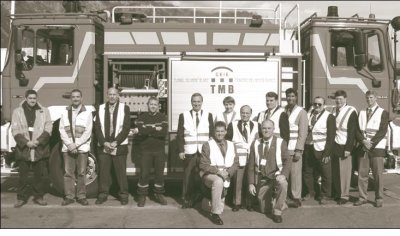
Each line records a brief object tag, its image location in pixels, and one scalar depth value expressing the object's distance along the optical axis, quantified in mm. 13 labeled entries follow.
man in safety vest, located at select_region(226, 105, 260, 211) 5934
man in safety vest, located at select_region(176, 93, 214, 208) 6043
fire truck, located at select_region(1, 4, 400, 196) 6574
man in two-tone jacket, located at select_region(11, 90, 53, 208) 5754
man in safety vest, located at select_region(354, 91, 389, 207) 5957
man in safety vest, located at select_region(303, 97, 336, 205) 6124
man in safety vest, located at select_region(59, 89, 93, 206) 6035
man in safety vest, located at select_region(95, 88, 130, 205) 6055
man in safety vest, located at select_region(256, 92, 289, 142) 6020
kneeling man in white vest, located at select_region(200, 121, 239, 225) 5617
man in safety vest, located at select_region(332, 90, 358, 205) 6109
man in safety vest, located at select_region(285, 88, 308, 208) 6098
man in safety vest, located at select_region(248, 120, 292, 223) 5645
